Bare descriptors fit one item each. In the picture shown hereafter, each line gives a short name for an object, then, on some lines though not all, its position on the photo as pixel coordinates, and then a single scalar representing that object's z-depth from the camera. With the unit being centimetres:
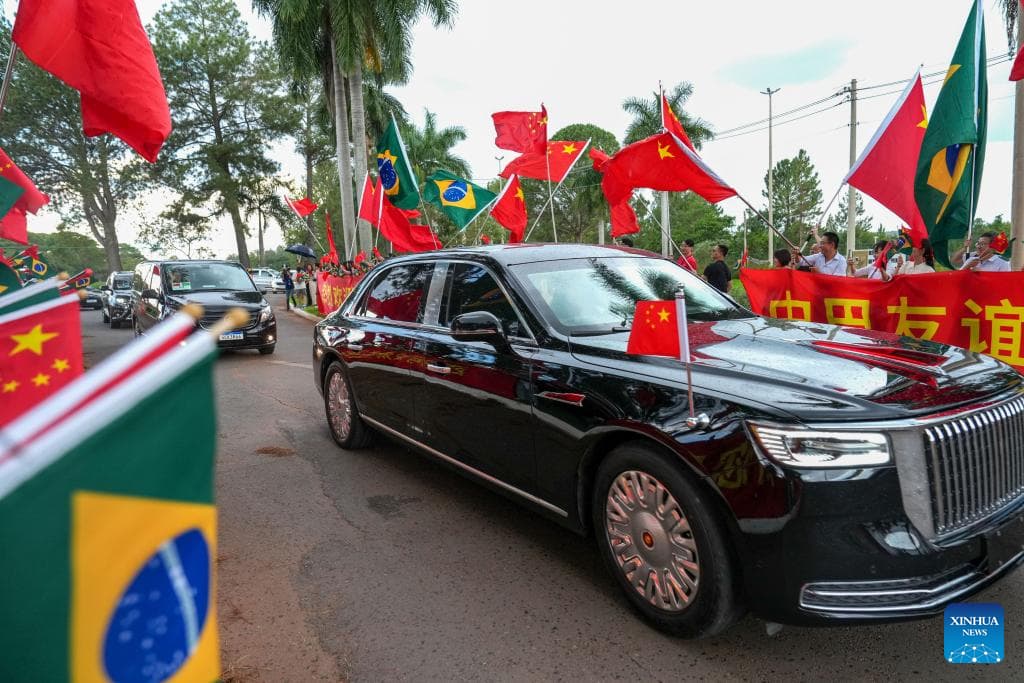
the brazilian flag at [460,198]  1261
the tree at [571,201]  5894
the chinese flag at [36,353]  213
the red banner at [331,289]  1652
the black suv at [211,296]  1154
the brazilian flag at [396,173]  1252
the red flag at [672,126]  748
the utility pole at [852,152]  2608
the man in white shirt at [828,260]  801
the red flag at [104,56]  385
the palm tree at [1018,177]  1108
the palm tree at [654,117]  4031
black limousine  233
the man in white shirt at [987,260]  688
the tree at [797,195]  8369
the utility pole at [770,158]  4353
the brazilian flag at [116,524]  95
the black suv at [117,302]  2064
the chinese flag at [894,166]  576
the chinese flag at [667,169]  720
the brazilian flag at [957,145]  562
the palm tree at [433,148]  4662
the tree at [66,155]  3538
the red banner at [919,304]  557
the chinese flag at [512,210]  1237
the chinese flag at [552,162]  1216
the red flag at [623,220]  1022
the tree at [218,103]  3684
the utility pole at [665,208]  3189
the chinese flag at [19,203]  441
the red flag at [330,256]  1812
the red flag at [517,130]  1251
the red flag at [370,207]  1395
